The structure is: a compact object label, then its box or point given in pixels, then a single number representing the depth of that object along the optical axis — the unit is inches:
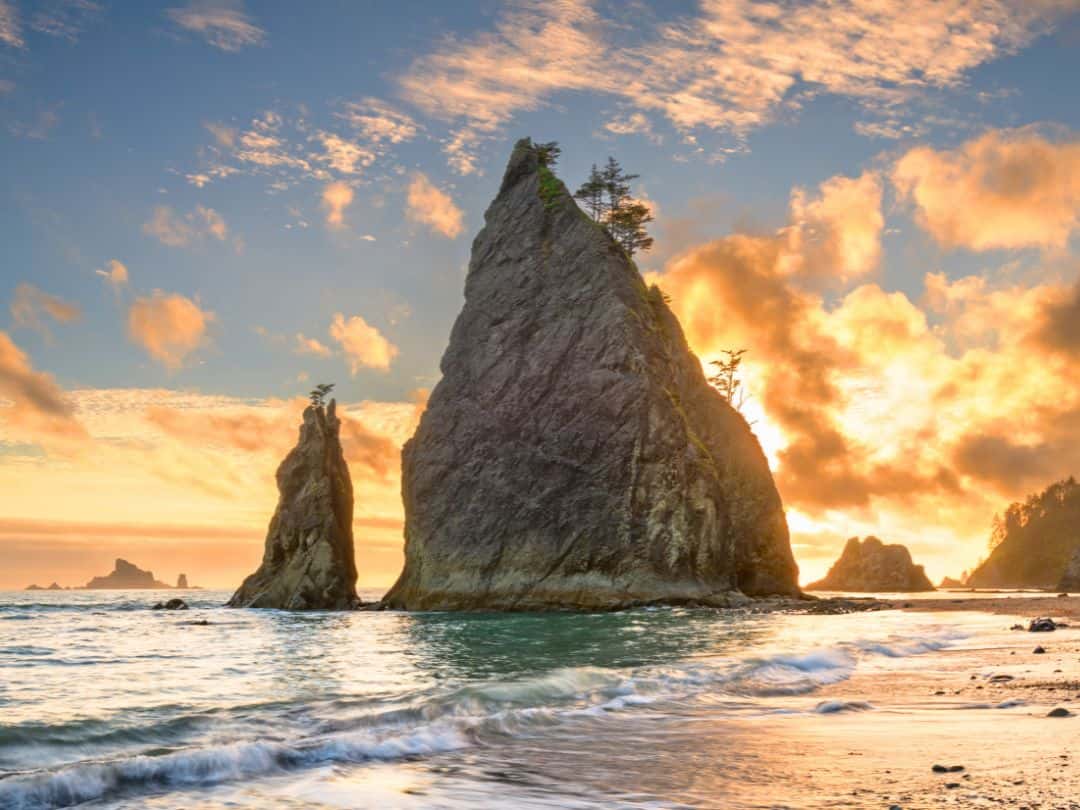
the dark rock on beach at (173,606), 3304.6
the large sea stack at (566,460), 2721.5
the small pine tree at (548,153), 3639.3
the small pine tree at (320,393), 3340.1
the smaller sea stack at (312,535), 3006.9
